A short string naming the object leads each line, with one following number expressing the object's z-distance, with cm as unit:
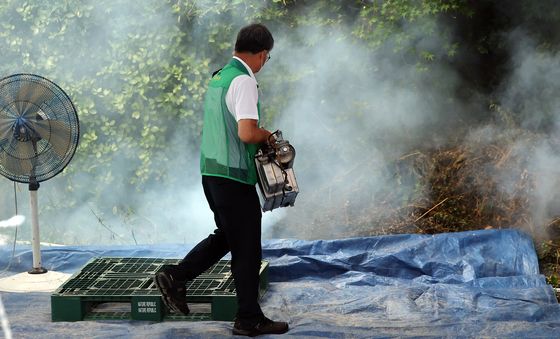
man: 860
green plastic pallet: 962
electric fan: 1094
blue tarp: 927
